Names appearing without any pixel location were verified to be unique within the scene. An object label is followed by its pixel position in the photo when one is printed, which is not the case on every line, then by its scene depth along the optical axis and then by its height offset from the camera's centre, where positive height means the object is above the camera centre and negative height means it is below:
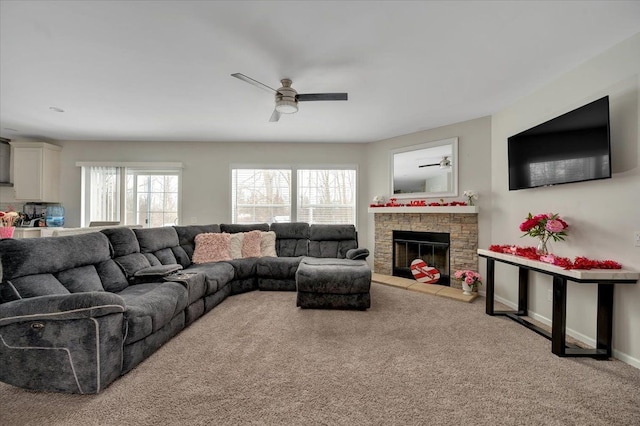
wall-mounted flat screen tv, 2.23 +0.63
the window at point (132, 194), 5.29 +0.31
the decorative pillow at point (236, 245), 4.31 -0.56
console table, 2.08 -0.71
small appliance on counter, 5.05 -0.13
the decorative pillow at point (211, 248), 4.10 -0.58
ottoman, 3.25 -0.91
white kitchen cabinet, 4.91 +0.69
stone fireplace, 4.10 -0.24
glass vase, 2.71 -0.31
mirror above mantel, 4.34 +0.74
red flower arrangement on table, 2.40 -0.18
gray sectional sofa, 1.71 -0.74
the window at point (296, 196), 5.51 +0.33
